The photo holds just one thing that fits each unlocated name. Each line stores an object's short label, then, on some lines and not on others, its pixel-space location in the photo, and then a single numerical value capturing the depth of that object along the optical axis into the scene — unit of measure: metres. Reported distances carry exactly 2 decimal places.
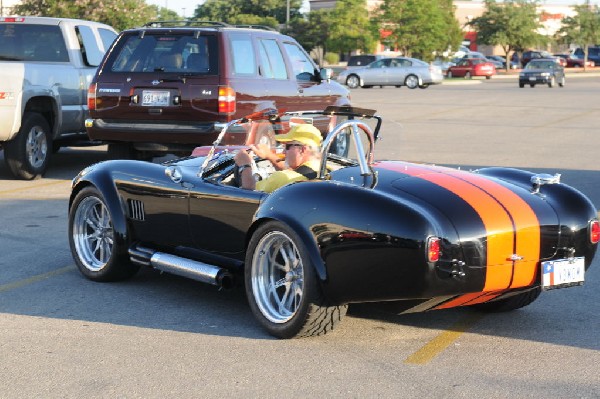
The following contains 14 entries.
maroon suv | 12.61
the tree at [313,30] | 84.25
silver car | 48.44
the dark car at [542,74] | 49.41
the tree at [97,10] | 38.03
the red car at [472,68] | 64.25
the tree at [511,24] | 82.62
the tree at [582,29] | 91.56
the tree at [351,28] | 77.19
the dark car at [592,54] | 88.97
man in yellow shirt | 6.44
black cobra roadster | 5.59
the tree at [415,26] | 69.62
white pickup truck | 13.06
